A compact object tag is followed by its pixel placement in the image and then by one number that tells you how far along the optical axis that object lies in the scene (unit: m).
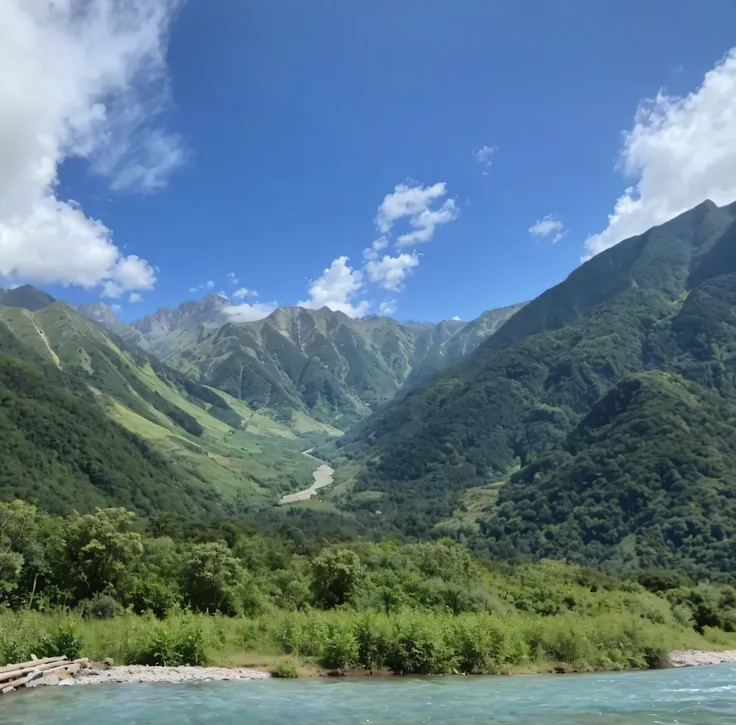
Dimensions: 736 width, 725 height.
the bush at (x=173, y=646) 52.53
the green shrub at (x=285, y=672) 52.38
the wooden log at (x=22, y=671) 38.75
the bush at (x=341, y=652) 55.09
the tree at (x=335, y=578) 89.44
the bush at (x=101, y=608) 70.38
